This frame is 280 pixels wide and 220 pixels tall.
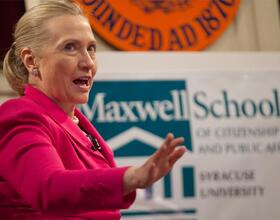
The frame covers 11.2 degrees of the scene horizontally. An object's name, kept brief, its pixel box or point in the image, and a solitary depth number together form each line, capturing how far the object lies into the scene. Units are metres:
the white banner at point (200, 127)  5.97
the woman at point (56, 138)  3.26
